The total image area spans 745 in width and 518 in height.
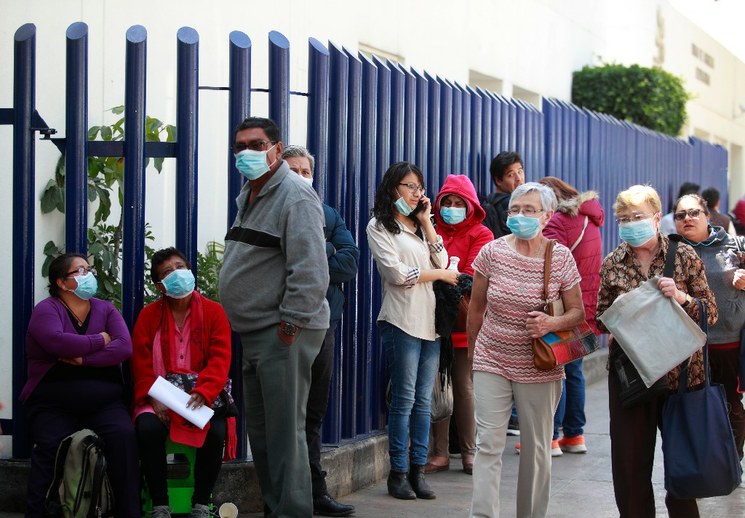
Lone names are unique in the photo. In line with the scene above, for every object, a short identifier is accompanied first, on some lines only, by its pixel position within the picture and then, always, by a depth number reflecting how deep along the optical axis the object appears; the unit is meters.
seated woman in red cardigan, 5.95
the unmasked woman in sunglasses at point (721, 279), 6.56
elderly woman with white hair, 5.85
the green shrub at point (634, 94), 16.97
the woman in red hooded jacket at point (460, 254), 7.54
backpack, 5.74
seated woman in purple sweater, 5.85
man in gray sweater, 5.58
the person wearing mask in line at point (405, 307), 7.00
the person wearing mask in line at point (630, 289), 5.64
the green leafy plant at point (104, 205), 7.02
